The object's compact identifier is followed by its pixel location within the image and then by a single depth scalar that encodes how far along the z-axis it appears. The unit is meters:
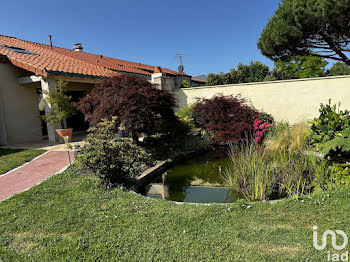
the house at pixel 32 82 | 9.67
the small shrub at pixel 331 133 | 4.54
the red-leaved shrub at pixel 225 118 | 8.15
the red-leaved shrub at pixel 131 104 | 6.46
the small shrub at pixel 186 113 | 10.70
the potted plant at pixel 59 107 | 9.07
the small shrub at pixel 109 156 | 4.44
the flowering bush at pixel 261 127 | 8.02
